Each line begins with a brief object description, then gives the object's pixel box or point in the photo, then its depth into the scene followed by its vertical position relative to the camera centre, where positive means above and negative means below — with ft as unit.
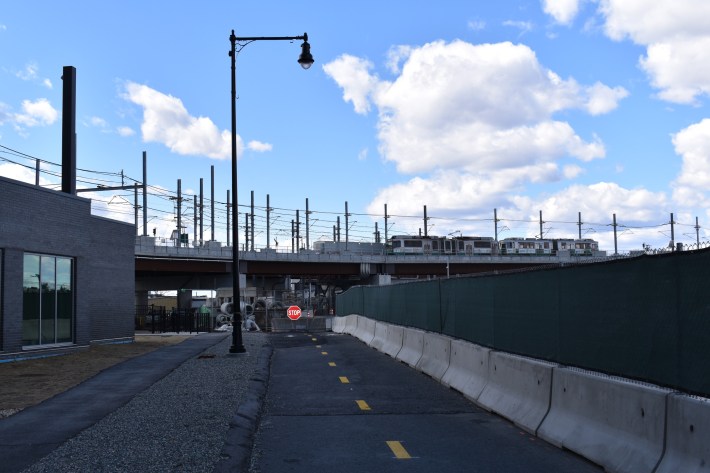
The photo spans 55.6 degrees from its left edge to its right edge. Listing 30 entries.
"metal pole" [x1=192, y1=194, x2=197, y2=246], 293.43 +26.89
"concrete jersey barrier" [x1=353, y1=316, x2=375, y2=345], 82.92 -7.15
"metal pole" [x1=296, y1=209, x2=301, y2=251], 360.83 +25.63
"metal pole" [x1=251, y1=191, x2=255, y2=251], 313.07 +27.56
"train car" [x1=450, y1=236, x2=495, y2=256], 300.61 +13.32
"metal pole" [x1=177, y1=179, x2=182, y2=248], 269.13 +31.86
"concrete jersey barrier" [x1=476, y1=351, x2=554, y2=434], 29.25 -5.53
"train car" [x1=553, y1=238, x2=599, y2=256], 309.77 +12.69
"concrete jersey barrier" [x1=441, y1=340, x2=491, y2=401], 37.96 -5.76
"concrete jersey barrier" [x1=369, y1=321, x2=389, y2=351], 73.31 -6.86
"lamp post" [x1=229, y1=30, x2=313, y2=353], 63.98 +12.72
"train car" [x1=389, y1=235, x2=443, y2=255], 290.97 +13.57
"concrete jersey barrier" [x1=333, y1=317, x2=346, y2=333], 118.69 -8.96
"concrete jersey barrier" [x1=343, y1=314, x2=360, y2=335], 102.85 -7.63
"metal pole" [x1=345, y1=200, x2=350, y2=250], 374.43 +28.60
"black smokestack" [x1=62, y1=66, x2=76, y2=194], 84.64 +20.30
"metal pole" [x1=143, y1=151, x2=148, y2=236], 246.06 +28.02
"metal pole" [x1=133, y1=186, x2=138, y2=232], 264.15 +30.64
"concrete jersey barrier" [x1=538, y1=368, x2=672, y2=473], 20.83 -5.16
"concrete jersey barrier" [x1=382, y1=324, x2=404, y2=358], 64.03 -6.44
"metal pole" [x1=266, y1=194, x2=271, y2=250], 344.49 +29.12
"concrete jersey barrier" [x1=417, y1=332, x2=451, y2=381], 46.52 -5.91
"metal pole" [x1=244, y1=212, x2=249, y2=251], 327.57 +23.19
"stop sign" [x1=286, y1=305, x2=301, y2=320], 150.71 -8.14
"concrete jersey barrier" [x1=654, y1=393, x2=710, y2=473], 18.34 -4.63
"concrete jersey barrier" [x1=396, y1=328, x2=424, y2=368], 54.95 -6.17
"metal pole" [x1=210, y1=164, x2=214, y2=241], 293.43 +31.88
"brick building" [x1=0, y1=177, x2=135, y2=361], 65.62 +0.71
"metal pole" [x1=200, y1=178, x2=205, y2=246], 294.66 +30.43
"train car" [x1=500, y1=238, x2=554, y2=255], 307.17 +12.79
